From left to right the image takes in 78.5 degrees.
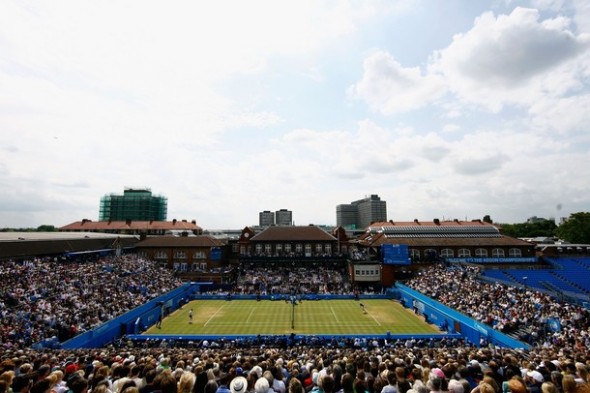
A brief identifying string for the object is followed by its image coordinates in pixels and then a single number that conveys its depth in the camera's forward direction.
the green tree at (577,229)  71.31
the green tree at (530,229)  109.94
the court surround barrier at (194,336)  24.38
